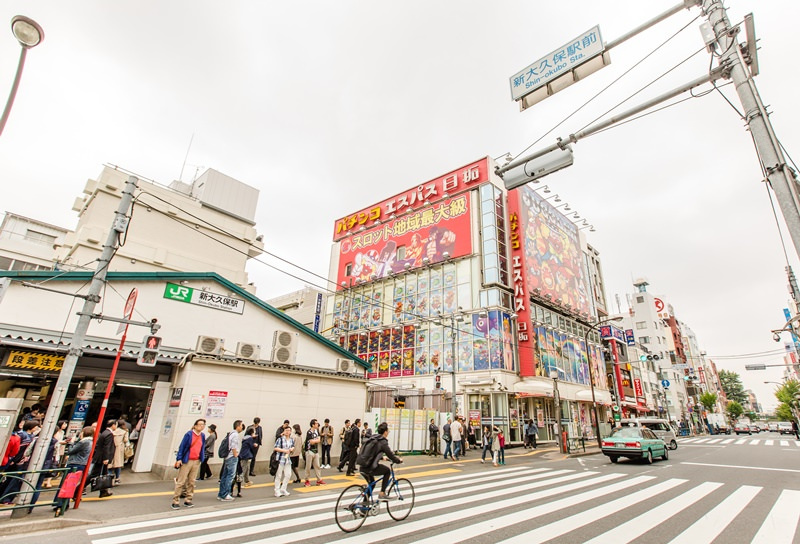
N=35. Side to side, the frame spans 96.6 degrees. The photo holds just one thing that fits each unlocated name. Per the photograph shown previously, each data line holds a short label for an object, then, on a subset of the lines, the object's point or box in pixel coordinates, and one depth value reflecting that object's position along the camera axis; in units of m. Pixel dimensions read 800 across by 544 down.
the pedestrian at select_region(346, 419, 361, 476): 13.68
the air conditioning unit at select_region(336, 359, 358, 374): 17.73
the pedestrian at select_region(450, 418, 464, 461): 18.48
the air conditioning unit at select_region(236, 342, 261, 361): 14.60
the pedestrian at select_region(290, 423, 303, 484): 12.27
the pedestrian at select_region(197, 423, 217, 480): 11.23
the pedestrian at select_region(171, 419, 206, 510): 8.45
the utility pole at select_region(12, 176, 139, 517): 7.52
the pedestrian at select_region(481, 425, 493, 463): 17.71
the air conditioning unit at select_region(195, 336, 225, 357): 13.23
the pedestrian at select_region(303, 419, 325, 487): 11.58
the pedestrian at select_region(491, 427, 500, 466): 16.42
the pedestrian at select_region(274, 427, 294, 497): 9.98
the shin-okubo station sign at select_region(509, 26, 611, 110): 6.07
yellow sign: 11.21
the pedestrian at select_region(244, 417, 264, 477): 10.72
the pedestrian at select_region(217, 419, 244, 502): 9.28
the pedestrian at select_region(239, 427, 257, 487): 10.39
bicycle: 6.66
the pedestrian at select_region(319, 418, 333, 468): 14.77
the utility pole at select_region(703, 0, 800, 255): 4.80
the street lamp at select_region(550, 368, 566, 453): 21.86
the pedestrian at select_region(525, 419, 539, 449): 24.44
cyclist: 7.10
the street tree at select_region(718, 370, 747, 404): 91.25
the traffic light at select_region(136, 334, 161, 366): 8.82
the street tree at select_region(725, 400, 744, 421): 80.31
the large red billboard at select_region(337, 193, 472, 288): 32.84
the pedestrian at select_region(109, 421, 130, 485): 10.12
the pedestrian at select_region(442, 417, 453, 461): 18.69
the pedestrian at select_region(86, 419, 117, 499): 9.18
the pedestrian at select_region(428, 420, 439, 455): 19.58
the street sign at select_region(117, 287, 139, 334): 9.23
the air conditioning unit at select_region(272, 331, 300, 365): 15.11
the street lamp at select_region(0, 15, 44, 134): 5.79
